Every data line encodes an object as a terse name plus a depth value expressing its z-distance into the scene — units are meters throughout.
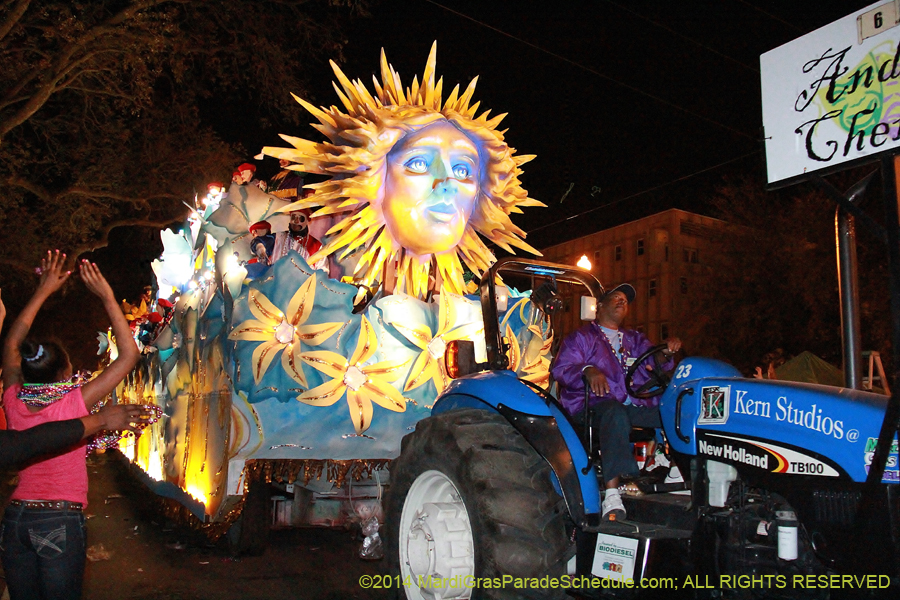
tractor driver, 3.87
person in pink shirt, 3.15
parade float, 5.94
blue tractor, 2.93
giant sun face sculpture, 6.94
